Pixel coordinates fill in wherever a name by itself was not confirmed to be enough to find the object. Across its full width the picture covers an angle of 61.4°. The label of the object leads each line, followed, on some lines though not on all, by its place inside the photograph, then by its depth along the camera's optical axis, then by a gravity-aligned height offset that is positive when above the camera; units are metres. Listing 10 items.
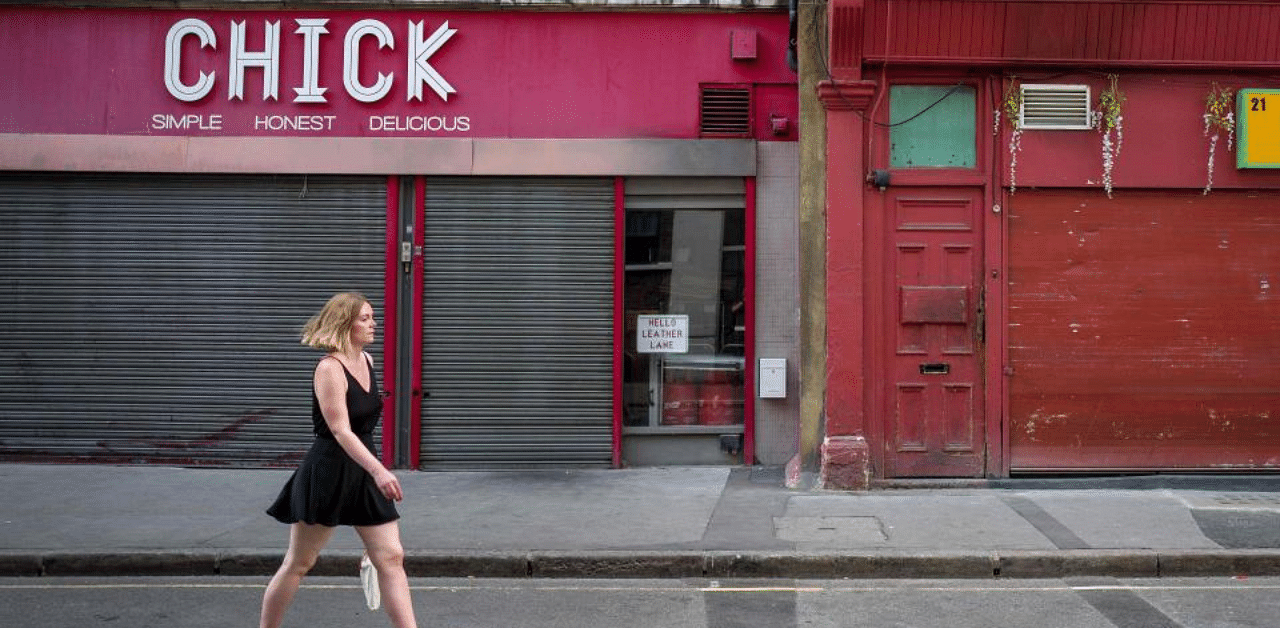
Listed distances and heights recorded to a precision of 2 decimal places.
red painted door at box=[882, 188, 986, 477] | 10.09 -0.09
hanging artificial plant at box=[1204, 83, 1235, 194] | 10.16 +2.01
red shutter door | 10.12 -0.05
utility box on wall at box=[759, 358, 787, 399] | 10.89 -0.53
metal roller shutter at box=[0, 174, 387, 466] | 11.07 +0.16
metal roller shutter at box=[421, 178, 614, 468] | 11.03 +0.01
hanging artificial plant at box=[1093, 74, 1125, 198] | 10.13 +1.94
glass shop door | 11.13 -0.01
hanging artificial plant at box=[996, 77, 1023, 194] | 10.12 +2.03
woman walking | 4.99 -0.77
